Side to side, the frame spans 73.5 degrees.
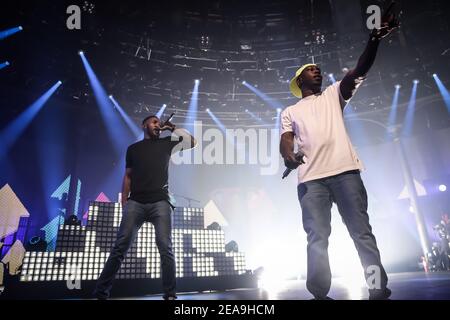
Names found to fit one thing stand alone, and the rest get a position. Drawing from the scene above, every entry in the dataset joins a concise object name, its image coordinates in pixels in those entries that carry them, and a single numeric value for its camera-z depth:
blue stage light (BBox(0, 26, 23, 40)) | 8.57
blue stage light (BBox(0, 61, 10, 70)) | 9.36
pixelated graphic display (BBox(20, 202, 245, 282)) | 5.09
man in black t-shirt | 2.95
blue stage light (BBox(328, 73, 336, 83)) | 11.54
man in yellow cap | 2.07
